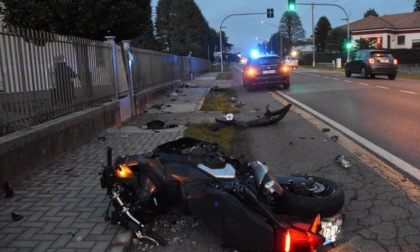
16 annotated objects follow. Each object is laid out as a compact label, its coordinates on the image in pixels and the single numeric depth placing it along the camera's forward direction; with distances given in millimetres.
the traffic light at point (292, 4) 34656
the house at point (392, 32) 69312
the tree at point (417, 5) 122188
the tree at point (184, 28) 68625
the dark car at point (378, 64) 24156
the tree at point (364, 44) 65188
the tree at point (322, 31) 97938
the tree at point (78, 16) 10094
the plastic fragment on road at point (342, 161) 5866
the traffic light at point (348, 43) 44906
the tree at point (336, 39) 74075
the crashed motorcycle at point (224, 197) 3077
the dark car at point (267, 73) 19609
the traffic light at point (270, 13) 47031
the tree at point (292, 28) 124125
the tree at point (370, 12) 128125
